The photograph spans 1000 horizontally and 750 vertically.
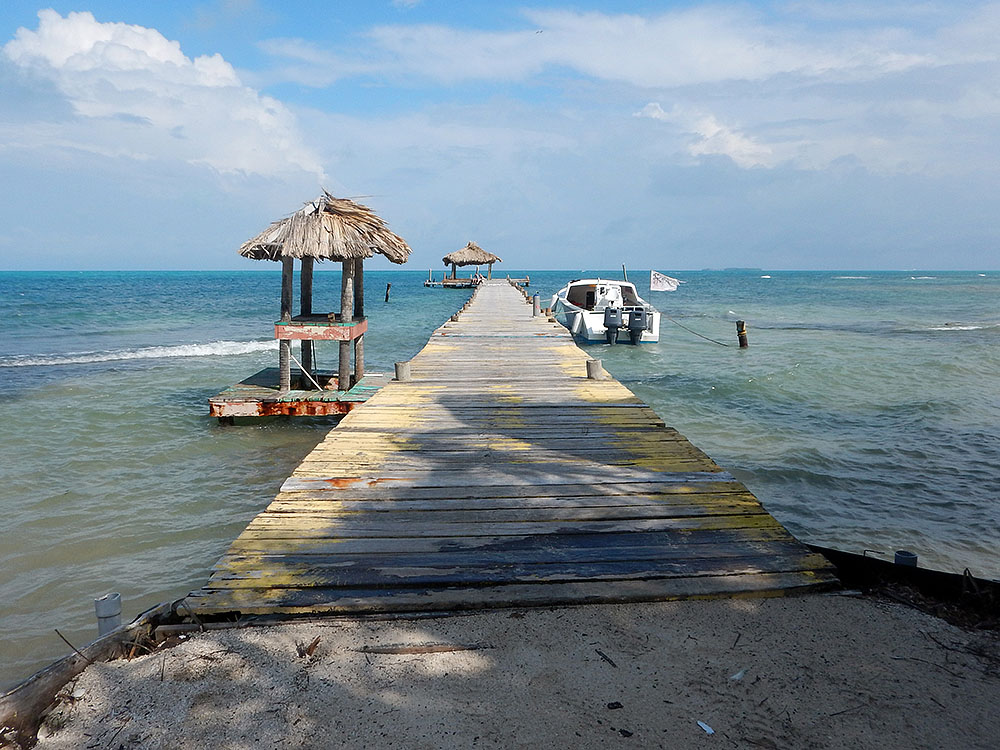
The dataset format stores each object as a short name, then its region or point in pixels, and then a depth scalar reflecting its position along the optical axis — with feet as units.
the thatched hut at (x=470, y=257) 164.76
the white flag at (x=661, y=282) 74.08
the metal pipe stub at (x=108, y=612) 9.66
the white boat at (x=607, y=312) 77.51
